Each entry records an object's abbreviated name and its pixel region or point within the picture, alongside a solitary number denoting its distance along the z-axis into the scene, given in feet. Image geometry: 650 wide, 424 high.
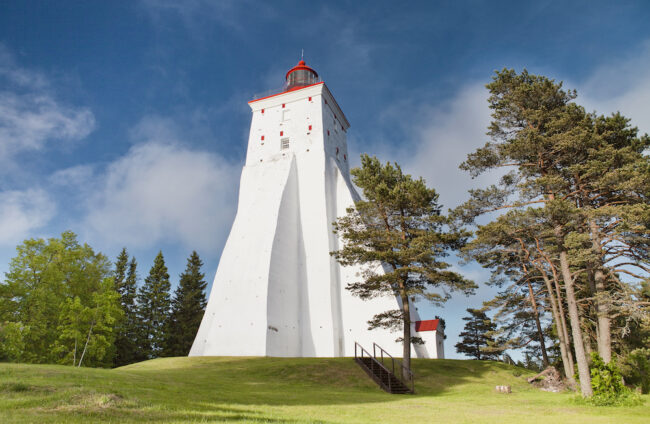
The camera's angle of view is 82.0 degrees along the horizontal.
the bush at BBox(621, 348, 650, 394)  58.95
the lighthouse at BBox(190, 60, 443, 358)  81.56
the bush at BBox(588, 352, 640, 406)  37.06
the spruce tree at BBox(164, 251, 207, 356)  121.90
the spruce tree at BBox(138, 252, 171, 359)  119.03
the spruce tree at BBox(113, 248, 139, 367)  115.65
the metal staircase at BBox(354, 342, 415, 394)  51.26
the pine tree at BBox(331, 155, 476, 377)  55.06
